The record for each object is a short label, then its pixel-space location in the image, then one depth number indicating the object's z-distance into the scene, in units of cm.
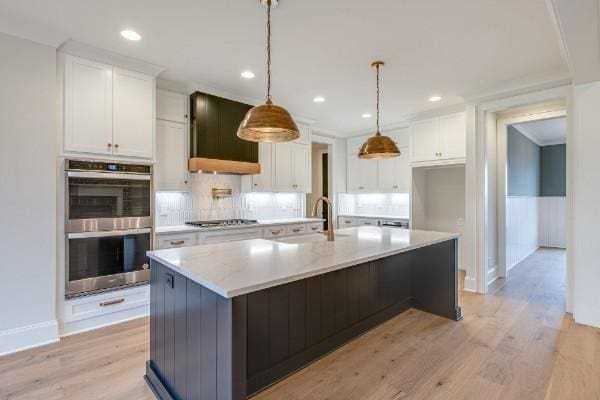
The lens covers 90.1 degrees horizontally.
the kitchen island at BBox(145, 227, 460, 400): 140
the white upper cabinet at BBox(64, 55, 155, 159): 275
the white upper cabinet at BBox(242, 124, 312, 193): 459
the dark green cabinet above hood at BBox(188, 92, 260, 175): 371
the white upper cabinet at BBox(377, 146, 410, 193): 545
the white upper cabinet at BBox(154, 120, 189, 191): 361
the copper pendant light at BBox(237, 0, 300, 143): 193
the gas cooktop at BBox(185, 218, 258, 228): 382
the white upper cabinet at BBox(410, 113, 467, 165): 435
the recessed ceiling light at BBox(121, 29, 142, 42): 249
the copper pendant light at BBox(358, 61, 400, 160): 285
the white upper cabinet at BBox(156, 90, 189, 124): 362
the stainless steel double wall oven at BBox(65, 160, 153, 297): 274
